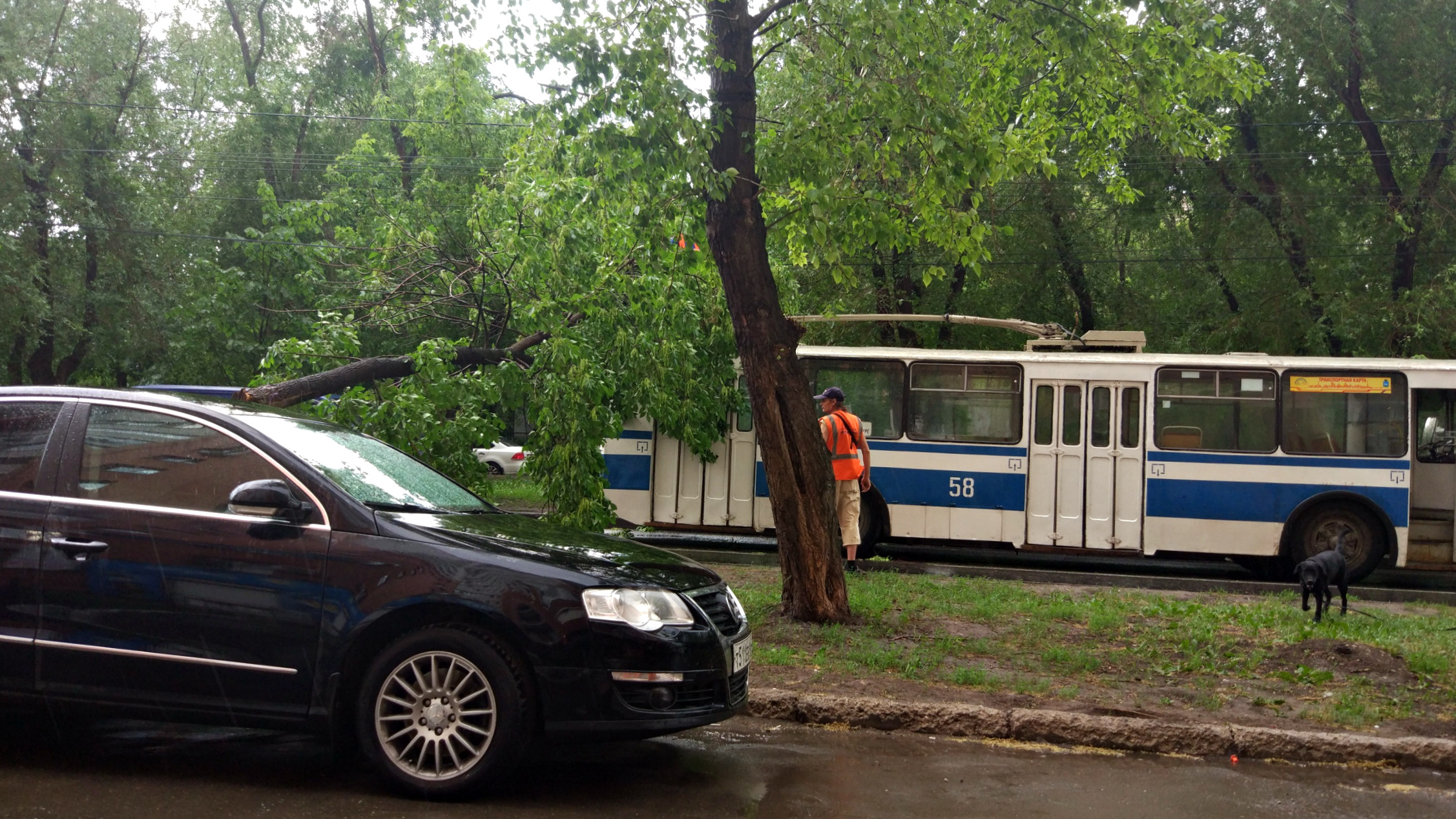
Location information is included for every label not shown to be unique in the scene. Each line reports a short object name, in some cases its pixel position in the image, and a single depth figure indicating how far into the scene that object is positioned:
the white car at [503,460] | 35.75
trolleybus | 13.05
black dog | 8.50
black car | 4.55
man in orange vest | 11.27
